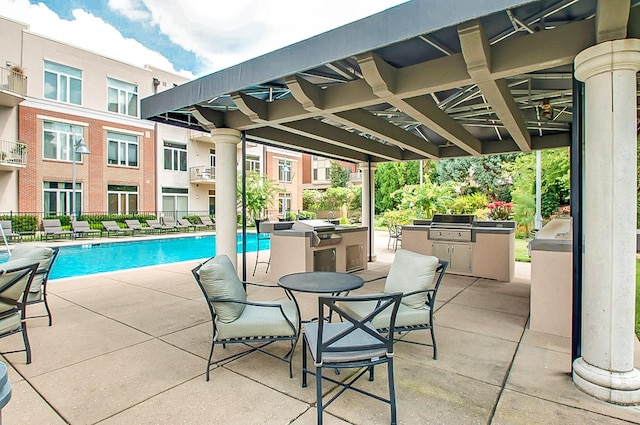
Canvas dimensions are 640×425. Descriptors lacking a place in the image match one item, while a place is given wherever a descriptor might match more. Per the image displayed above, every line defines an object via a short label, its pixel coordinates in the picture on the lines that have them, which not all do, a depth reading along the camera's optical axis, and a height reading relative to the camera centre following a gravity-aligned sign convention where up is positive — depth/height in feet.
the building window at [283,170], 84.60 +10.01
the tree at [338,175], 110.93 +11.35
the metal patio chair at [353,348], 7.11 -3.01
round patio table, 10.41 -2.37
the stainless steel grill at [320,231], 20.97 -1.27
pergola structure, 8.21 +4.35
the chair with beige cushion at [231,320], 9.32 -3.04
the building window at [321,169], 115.34 +14.05
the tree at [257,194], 62.85 +2.99
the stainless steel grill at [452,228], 23.41 -1.19
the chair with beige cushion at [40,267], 13.01 -2.19
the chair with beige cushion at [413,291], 10.42 -2.67
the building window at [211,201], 71.51 +1.96
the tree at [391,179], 90.63 +8.29
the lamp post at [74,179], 43.27 +4.66
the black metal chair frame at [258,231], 23.06 -1.36
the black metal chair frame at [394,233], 37.31 -2.64
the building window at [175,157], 64.44 +10.27
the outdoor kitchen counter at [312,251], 20.84 -2.60
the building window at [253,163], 79.36 +11.04
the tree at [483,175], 73.15 +7.80
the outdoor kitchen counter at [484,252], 21.75 -2.74
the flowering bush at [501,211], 44.13 -0.06
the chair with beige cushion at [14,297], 10.07 -2.62
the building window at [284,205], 82.94 +1.38
